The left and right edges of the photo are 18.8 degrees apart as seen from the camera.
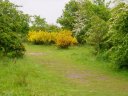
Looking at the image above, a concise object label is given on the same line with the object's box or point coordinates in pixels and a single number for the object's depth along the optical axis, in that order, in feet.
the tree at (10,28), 73.82
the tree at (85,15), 138.15
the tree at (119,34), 61.38
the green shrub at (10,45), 73.46
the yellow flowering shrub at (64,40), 121.19
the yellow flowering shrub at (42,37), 137.59
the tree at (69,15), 153.69
